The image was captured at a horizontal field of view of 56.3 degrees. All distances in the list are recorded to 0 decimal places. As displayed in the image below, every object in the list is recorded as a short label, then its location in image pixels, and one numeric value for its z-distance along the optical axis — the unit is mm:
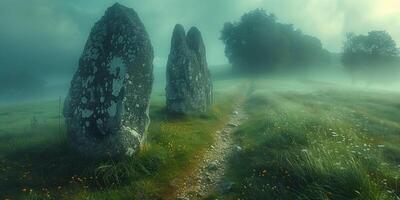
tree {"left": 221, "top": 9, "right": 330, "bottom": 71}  98812
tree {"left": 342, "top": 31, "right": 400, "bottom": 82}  75875
